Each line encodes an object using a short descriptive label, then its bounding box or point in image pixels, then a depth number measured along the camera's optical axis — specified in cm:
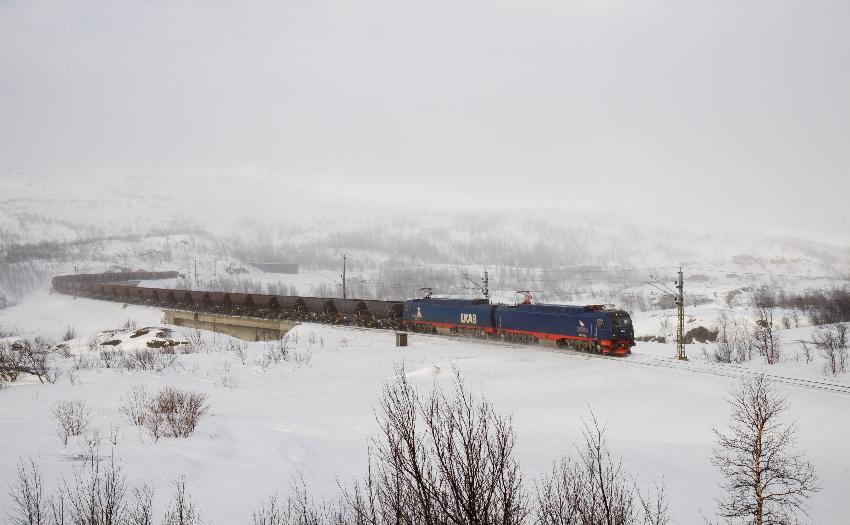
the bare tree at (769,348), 5206
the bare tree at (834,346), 4000
